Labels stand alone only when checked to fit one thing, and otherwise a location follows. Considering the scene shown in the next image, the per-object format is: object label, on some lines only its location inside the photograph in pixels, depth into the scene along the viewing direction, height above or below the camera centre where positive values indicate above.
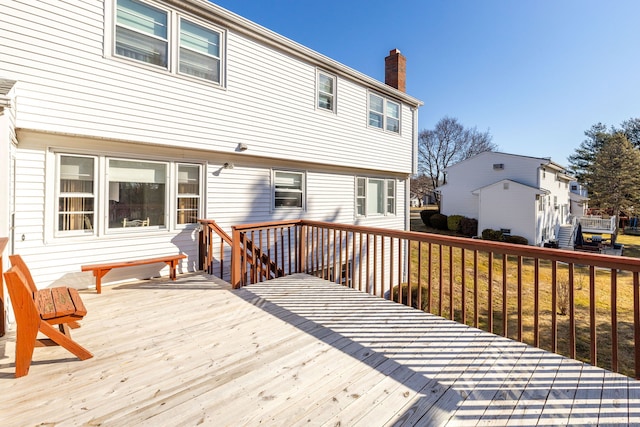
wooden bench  4.82 -0.90
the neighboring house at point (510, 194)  18.81 +1.74
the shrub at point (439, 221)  24.38 -0.34
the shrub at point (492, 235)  19.48 -1.16
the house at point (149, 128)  4.49 +1.69
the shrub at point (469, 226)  21.84 -0.66
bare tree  37.28 +9.43
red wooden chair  2.30 -0.90
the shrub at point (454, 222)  22.92 -0.39
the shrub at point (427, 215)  25.67 +0.17
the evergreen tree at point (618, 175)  25.72 +3.99
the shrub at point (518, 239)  18.45 -1.39
